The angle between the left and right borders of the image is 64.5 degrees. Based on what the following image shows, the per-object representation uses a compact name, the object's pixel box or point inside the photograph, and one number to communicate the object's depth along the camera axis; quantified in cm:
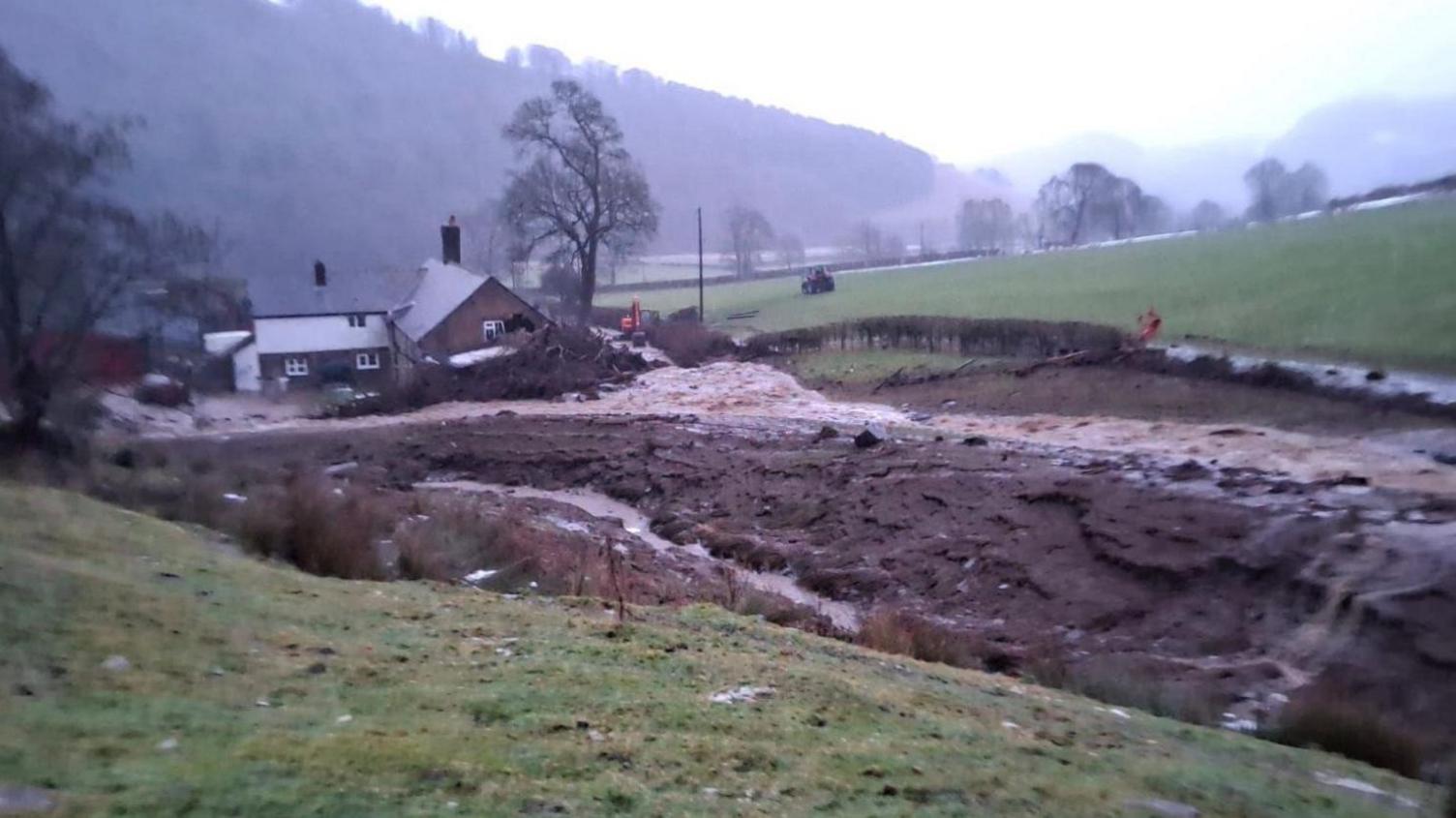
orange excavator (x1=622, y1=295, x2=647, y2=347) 6688
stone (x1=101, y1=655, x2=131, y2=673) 636
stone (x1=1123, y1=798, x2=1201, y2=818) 578
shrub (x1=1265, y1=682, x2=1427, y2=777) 882
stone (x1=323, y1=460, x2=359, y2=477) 2947
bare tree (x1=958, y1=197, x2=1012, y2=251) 10938
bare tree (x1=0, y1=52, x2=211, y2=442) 2527
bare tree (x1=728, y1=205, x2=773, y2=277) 10725
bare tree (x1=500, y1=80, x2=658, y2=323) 7294
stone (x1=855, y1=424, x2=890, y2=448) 2897
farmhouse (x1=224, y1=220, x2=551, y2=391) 5516
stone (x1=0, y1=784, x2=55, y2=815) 432
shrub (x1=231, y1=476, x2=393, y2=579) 1253
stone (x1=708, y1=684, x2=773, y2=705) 729
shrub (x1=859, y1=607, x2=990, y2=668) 1248
